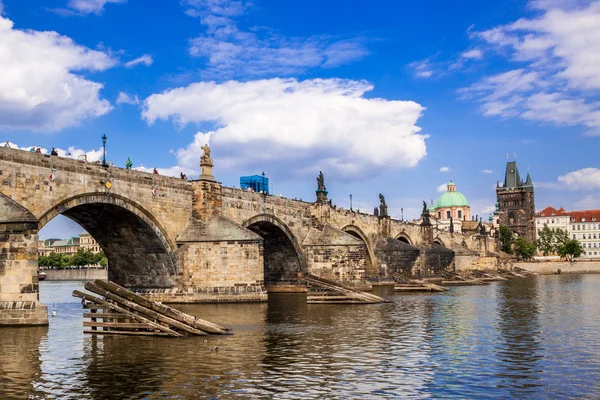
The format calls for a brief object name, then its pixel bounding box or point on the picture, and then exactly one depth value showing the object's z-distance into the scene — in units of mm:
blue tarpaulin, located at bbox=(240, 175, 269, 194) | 69500
